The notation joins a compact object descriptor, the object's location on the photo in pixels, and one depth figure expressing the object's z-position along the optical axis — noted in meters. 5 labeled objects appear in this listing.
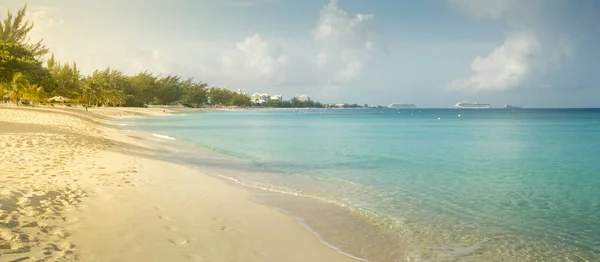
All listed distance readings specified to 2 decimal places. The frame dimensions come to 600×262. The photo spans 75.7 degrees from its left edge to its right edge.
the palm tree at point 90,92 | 93.62
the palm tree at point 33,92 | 59.03
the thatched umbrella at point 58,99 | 79.12
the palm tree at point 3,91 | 48.66
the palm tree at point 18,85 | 49.83
